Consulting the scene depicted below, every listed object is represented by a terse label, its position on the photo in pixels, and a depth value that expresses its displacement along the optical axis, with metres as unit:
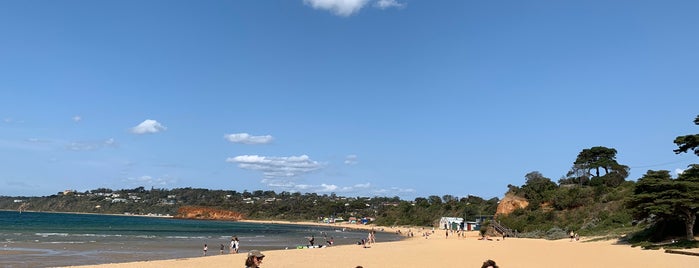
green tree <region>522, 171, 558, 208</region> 67.56
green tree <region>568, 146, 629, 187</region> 83.81
